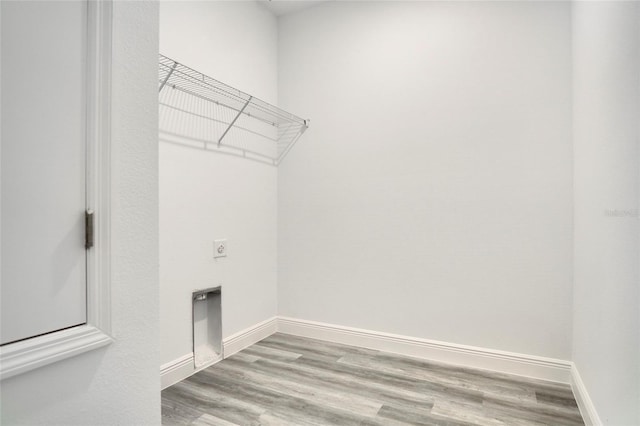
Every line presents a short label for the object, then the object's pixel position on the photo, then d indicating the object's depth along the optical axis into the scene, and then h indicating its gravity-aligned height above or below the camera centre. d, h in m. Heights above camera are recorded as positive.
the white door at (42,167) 0.63 +0.09
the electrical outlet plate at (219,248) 2.27 -0.22
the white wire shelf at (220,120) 1.97 +0.63
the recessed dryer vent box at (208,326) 2.21 -0.72
